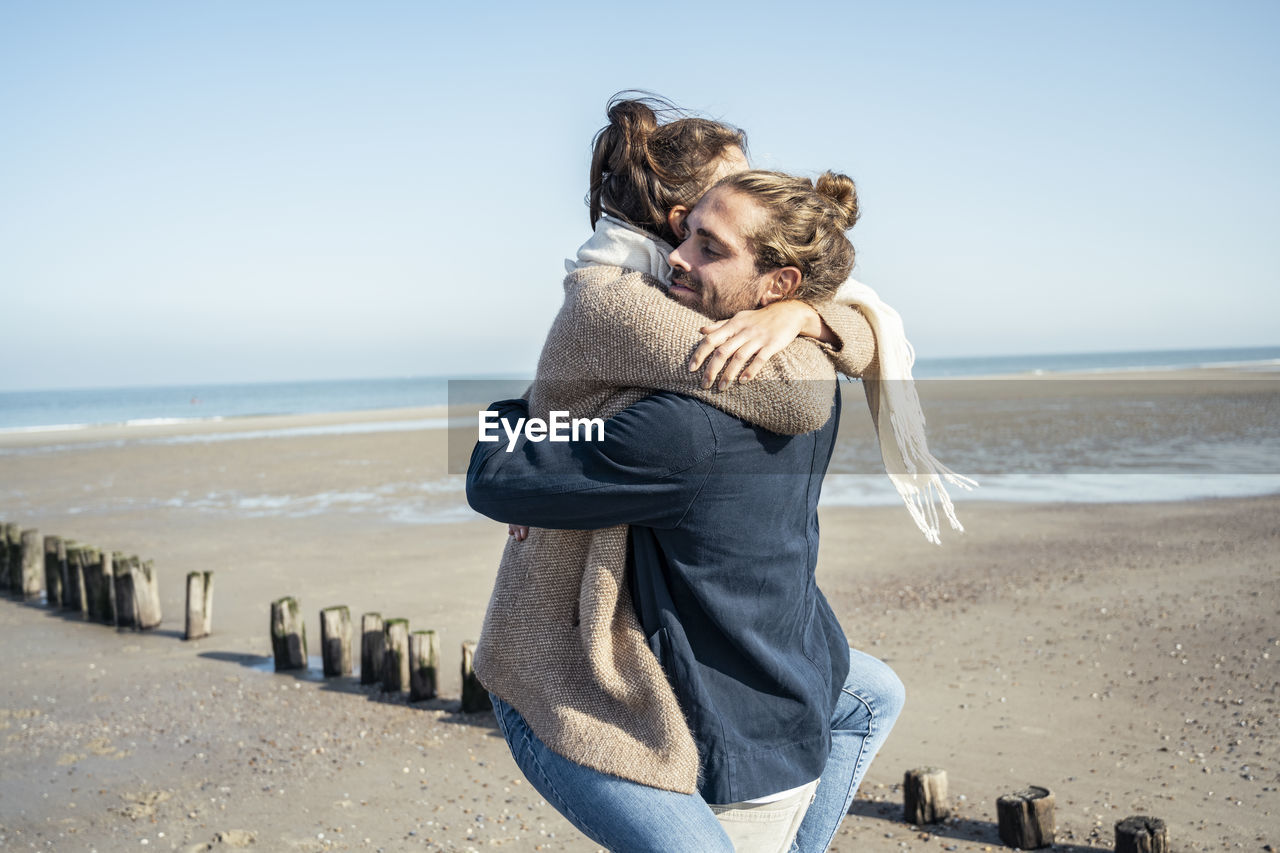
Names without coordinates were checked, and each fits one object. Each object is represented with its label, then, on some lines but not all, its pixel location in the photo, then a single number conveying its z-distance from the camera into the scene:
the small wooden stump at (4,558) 11.23
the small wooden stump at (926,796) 5.18
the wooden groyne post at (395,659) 7.46
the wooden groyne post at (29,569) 10.97
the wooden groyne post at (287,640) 8.03
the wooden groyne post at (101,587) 9.69
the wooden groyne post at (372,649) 7.56
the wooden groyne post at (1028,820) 4.82
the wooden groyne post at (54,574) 10.55
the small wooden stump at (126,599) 9.41
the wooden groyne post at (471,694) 6.86
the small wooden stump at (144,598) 9.40
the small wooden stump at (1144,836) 4.41
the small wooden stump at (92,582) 9.73
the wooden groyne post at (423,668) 7.21
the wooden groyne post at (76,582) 9.96
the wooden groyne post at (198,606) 8.99
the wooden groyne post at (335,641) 7.80
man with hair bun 2.06
